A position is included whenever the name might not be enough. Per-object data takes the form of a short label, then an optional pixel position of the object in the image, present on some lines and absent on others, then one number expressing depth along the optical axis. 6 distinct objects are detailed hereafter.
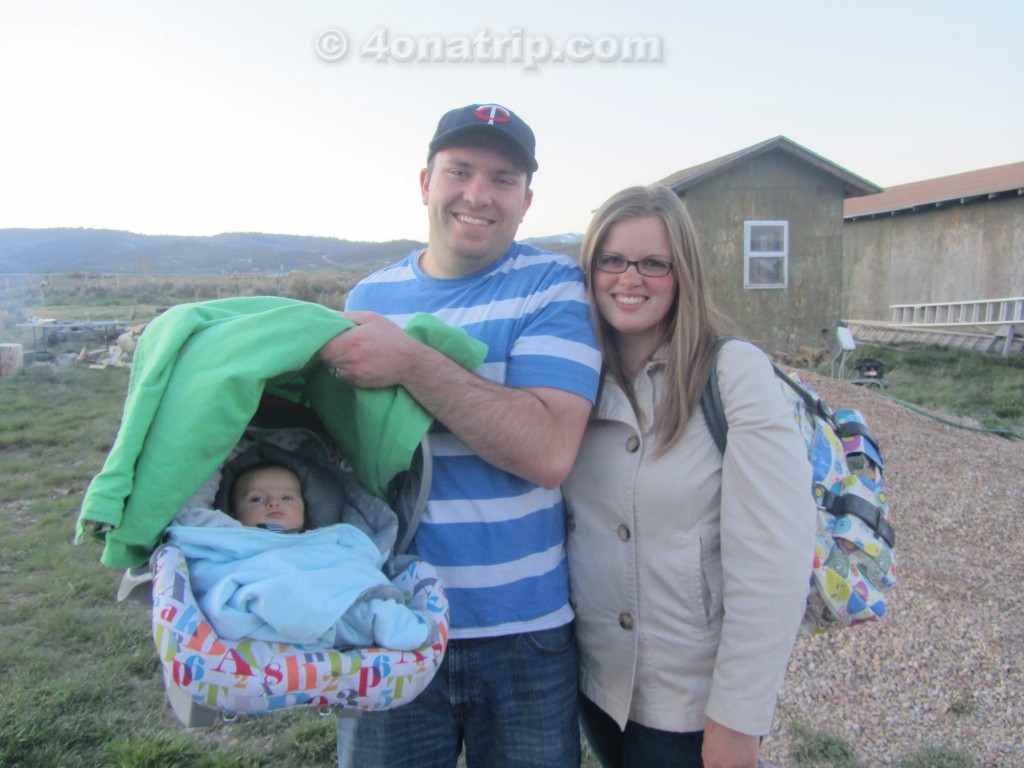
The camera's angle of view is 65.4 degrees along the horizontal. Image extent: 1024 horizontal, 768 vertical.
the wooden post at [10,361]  13.85
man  1.91
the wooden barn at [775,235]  14.23
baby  1.99
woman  1.84
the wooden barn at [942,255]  17.55
